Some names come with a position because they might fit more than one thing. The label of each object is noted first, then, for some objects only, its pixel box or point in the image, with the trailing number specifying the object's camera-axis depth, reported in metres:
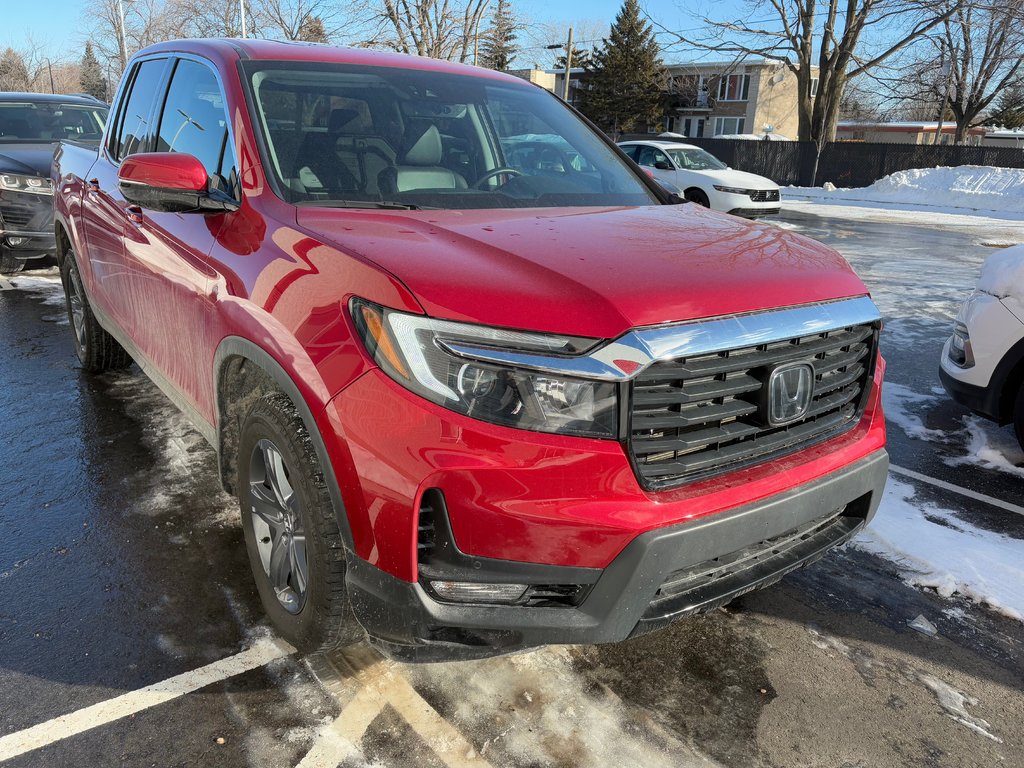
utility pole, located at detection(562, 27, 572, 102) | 46.97
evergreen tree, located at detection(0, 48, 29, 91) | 64.46
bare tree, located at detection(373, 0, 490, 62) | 28.38
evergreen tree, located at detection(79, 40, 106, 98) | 70.19
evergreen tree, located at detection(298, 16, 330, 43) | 33.91
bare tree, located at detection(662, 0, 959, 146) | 32.88
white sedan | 16.52
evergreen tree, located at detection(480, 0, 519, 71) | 31.23
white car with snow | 4.18
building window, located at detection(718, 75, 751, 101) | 63.97
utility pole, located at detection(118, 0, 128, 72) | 39.06
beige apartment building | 60.94
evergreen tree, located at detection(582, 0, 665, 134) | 55.56
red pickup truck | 1.88
